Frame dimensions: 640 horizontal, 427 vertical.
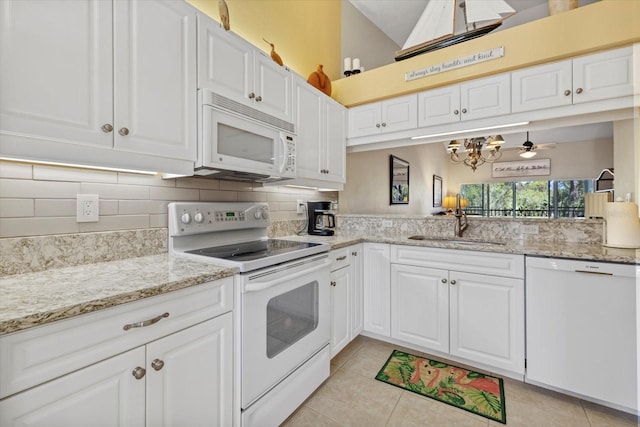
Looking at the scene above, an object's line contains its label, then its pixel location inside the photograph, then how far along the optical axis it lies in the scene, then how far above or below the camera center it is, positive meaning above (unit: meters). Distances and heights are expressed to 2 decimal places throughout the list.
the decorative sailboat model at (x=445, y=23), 2.14 +1.50
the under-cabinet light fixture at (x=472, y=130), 2.02 +0.63
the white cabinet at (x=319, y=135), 2.18 +0.65
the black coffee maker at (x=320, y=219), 2.53 -0.06
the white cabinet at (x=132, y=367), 0.74 -0.49
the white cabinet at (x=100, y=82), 0.94 +0.51
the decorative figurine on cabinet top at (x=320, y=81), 2.52 +1.17
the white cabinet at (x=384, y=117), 2.38 +0.85
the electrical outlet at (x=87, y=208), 1.30 +0.02
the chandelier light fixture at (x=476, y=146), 3.84 +0.93
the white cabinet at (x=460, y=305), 1.85 -0.66
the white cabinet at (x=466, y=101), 2.02 +0.83
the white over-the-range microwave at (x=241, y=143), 1.46 +0.41
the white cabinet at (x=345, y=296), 2.07 -0.65
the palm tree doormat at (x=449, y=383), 1.70 -1.15
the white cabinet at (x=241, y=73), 1.50 +0.84
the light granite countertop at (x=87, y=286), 0.75 -0.25
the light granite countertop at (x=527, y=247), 1.58 -0.23
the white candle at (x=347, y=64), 2.88 +1.50
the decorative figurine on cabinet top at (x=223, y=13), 1.63 +1.15
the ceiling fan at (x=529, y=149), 5.29 +1.18
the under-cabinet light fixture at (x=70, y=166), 1.00 +0.21
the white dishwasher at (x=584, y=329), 1.52 -0.67
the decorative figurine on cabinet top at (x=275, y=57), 2.09 +1.15
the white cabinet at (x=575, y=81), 1.67 +0.83
